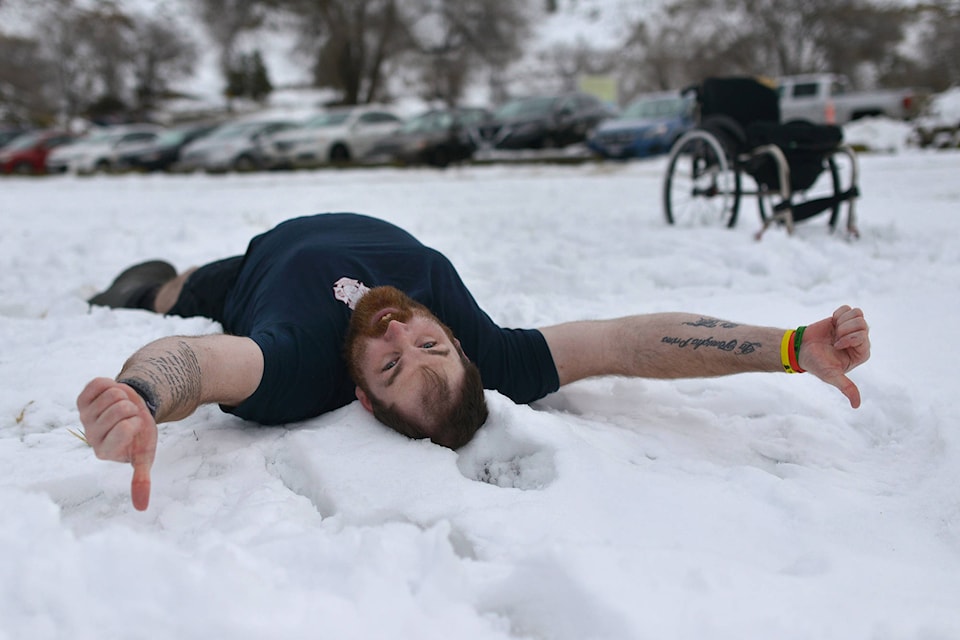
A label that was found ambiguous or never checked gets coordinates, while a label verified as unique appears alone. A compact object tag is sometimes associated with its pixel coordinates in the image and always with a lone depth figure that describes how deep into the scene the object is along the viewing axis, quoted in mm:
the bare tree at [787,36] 28531
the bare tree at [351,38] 28078
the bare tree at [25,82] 33594
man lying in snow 2109
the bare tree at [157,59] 41469
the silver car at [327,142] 16812
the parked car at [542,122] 15859
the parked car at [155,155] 18328
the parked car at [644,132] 14336
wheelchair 5715
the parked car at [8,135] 25406
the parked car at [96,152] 18969
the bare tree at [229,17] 28438
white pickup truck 18562
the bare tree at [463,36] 29031
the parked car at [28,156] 20703
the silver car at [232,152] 16938
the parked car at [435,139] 15125
